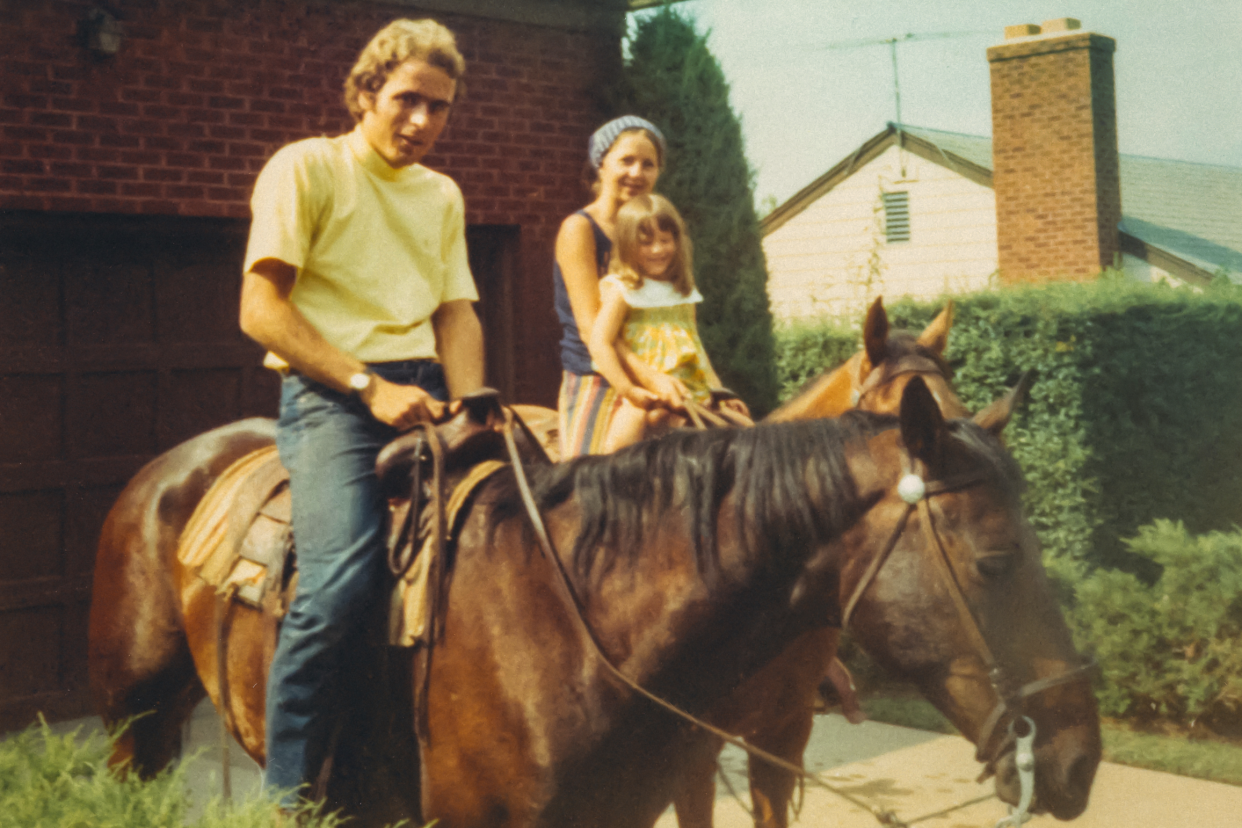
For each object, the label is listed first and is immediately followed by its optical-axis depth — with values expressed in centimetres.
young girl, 411
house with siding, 1870
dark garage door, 708
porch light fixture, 687
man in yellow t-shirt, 299
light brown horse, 351
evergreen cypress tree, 835
